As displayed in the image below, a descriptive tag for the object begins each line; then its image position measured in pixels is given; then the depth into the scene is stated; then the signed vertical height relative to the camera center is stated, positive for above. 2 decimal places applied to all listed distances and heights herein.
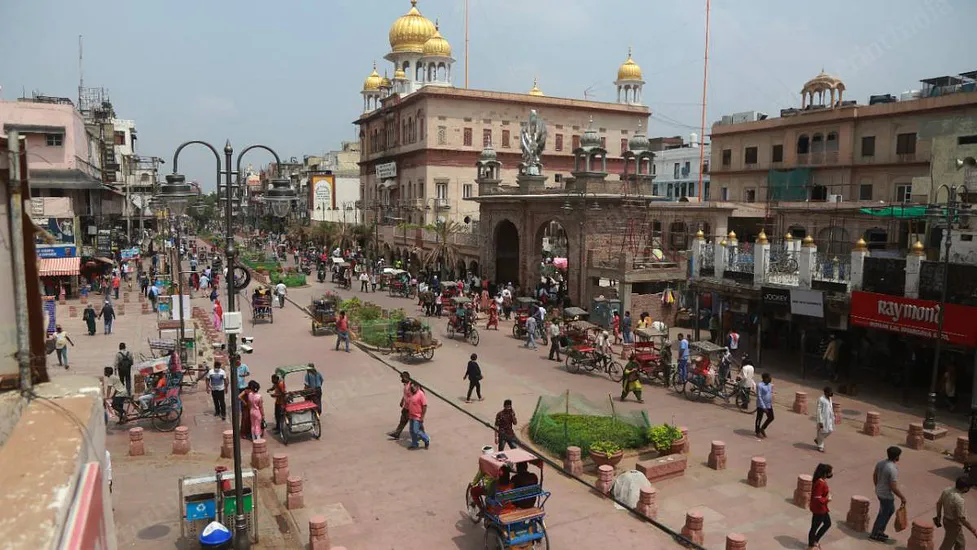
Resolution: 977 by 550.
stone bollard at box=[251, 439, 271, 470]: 13.28 -4.52
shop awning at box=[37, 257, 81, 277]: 36.53 -2.62
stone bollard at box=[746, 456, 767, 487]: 12.36 -4.37
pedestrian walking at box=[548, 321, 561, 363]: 23.30 -3.89
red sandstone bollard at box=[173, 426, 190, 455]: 13.95 -4.49
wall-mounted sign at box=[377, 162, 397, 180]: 63.34 +4.72
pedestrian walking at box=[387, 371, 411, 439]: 14.56 -3.98
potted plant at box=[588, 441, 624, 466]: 12.84 -4.24
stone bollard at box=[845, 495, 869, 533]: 10.79 -4.46
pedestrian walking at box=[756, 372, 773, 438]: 15.03 -3.77
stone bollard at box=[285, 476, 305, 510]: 11.40 -4.51
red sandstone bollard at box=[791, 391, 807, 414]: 17.05 -4.30
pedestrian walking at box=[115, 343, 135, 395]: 17.21 -3.66
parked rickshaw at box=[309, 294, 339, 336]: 27.58 -3.82
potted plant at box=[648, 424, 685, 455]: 13.54 -4.18
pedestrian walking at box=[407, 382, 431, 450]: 14.24 -3.94
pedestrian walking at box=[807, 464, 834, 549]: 9.79 -3.90
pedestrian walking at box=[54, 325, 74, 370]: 20.66 -3.93
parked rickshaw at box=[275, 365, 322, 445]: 14.70 -4.16
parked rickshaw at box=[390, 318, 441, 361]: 22.58 -3.94
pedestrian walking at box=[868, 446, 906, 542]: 10.23 -3.87
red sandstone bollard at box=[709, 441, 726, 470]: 13.17 -4.37
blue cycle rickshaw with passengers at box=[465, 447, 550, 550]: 9.45 -3.97
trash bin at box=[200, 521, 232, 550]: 8.93 -4.09
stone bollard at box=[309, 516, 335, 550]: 9.77 -4.41
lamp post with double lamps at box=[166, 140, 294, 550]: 9.85 -1.08
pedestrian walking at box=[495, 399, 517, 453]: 13.28 -3.96
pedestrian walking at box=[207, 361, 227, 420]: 16.28 -3.93
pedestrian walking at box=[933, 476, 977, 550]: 9.24 -3.83
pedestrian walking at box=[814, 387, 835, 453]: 13.84 -3.75
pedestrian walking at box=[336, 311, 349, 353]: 24.11 -3.74
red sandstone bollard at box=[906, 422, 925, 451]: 14.61 -4.38
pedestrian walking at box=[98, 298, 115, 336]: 27.33 -3.83
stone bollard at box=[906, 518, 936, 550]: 9.89 -4.37
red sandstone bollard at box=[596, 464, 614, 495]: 12.00 -4.38
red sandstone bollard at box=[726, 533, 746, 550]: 9.26 -4.20
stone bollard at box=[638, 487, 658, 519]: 11.01 -4.40
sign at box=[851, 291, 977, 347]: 16.36 -2.21
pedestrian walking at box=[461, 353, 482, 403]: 17.44 -3.80
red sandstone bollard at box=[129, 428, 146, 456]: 13.77 -4.45
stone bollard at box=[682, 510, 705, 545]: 10.13 -4.40
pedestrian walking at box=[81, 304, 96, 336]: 27.20 -3.94
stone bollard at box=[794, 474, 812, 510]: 11.51 -4.38
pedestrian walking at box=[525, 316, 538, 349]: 25.22 -3.95
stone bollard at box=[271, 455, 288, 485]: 12.43 -4.47
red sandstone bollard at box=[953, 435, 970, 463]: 13.70 -4.35
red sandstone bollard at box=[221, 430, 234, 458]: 13.69 -4.47
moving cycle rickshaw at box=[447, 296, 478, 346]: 26.24 -3.82
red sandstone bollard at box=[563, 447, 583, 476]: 12.77 -4.37
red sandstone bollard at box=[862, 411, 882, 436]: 15.36 -4.31
